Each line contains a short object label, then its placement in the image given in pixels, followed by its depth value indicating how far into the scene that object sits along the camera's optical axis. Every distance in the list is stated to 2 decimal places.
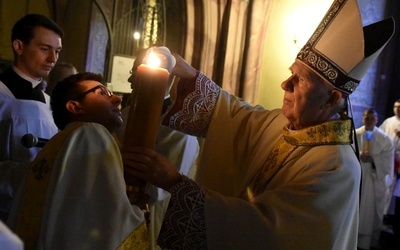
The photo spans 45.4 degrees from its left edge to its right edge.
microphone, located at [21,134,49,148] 1.47
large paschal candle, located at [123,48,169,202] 1.09
